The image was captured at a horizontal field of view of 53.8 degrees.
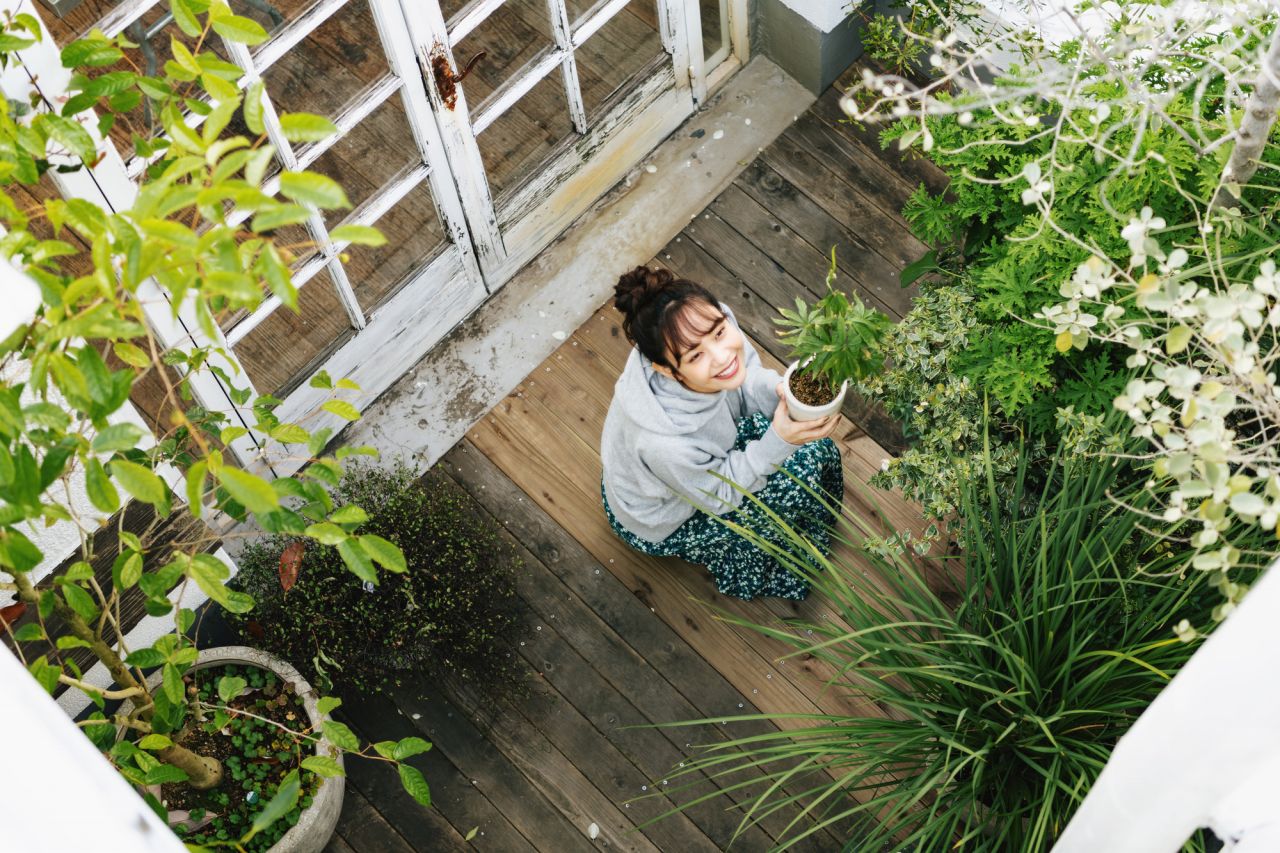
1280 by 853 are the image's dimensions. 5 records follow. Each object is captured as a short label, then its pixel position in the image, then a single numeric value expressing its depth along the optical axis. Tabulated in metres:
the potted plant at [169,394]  1.35
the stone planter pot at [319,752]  2.68
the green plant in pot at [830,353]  2.36
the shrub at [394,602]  2.91
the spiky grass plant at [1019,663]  2.22
